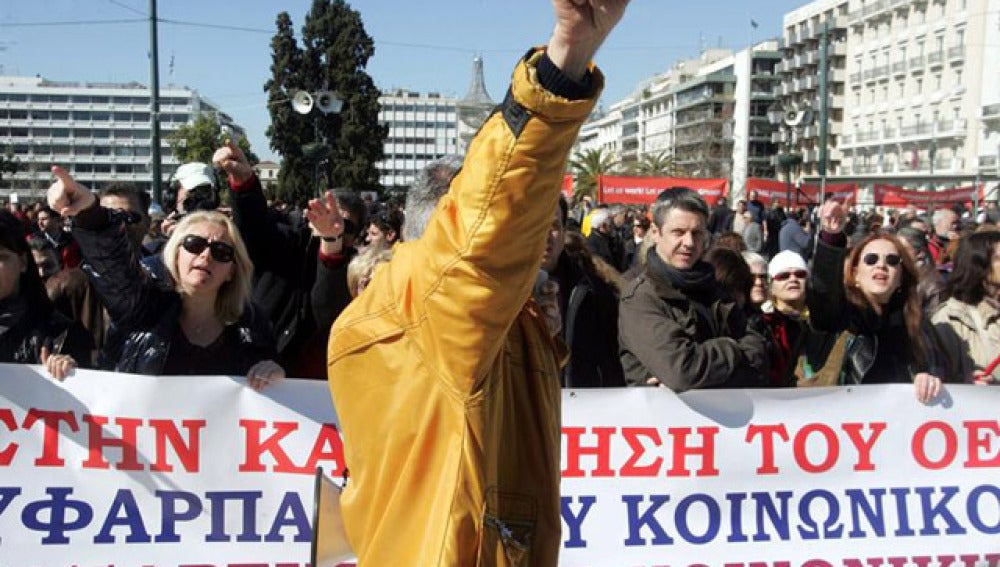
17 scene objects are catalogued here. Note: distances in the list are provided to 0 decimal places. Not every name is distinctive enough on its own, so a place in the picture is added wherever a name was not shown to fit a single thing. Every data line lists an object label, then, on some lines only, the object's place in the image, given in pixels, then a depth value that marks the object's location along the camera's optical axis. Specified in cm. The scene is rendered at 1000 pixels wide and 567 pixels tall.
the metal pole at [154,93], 1428
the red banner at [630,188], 2188
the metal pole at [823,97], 1813
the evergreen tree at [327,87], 5391
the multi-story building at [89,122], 14575
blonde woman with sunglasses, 340
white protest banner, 352
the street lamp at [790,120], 1777
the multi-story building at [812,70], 8712
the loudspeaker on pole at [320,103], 1503
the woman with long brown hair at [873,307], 410
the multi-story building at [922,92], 6719
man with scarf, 355
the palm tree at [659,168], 9394
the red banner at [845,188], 2087
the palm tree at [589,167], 9838
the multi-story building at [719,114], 9869
